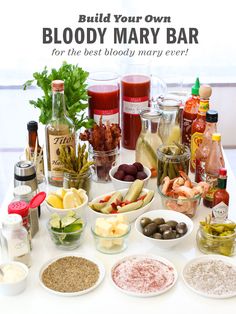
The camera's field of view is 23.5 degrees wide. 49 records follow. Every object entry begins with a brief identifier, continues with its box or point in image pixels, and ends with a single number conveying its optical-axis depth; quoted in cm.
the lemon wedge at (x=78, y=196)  157
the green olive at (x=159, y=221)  149
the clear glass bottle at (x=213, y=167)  165
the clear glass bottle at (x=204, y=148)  171
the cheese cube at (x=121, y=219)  147
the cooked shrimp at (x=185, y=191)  159
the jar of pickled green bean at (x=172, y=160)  170
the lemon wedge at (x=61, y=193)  158
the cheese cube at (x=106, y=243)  145
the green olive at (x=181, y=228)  147
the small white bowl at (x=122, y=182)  171
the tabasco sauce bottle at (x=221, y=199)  152
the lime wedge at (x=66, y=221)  147
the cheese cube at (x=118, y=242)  145
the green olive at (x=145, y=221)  149
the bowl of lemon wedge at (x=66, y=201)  155
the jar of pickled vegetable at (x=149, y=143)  182
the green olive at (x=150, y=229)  146
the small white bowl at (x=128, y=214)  155
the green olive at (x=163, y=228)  146
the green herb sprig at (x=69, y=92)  185
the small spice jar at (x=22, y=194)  149
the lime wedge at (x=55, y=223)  146
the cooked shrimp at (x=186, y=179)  162
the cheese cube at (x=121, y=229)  145
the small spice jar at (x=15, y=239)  134
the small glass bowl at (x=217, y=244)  143
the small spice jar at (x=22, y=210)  139
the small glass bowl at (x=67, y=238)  146
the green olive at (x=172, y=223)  149
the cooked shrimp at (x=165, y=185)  162
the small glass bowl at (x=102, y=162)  181
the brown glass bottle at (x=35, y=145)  176
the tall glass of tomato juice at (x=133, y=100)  201
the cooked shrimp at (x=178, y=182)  162
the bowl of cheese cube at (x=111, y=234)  144
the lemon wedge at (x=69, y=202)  155
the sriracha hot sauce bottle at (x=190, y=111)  190
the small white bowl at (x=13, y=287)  129
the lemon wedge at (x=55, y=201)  156
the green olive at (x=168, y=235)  144
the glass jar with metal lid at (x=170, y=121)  189
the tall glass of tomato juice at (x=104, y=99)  196
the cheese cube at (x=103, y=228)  145
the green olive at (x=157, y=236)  145
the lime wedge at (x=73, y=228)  147
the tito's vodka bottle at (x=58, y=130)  173
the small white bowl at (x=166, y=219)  143
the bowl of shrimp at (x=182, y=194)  159
